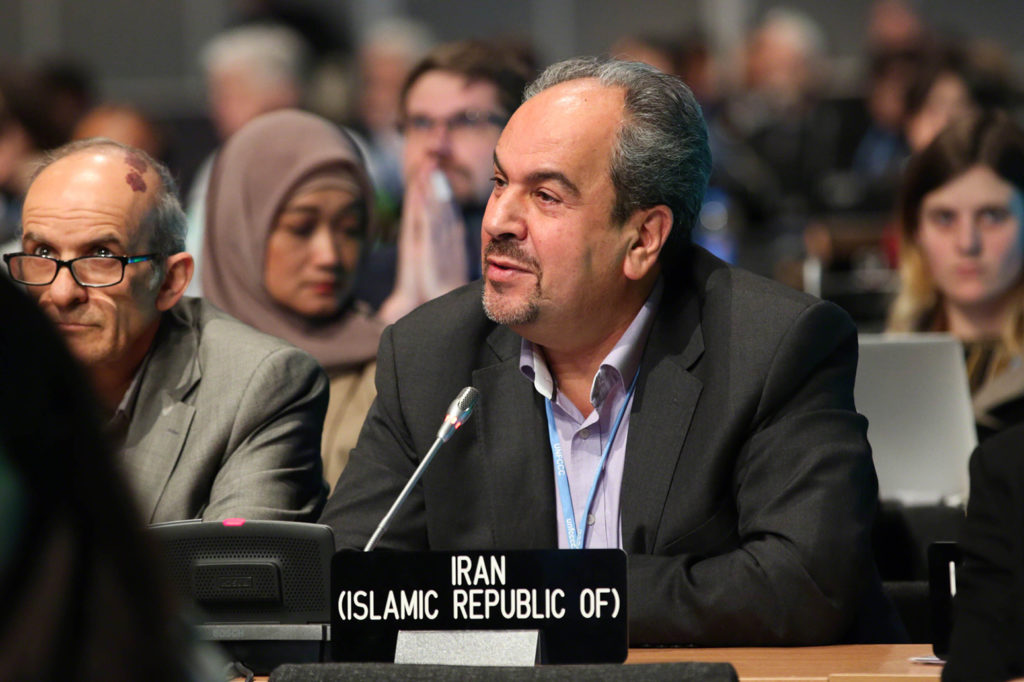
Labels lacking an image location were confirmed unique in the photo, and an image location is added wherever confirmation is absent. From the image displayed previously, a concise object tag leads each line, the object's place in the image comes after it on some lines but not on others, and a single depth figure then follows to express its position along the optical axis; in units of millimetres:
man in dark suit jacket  4672
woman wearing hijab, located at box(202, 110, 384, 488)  7414
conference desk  3602
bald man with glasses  5375
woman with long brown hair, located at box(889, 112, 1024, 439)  8445
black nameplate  3615
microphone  4156
